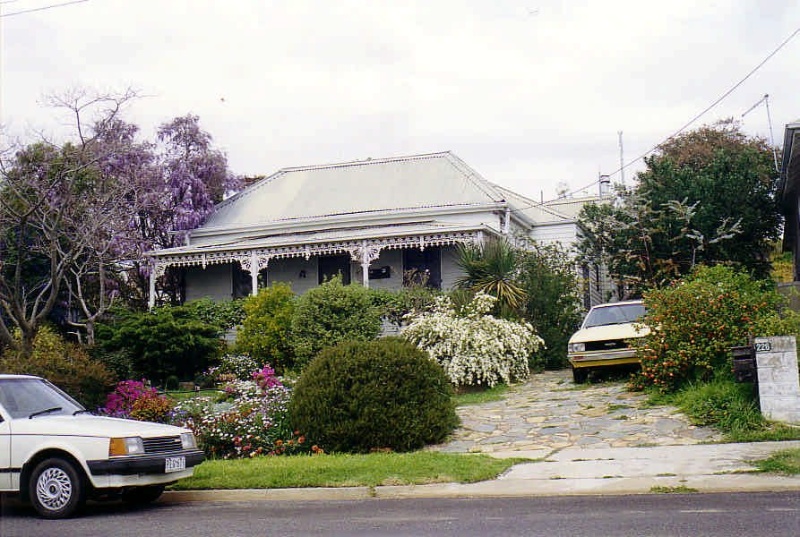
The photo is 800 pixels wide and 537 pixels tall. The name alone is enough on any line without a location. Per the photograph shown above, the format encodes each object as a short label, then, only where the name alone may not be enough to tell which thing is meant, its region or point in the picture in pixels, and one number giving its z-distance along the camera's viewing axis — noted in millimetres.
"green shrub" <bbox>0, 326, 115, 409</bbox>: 14117
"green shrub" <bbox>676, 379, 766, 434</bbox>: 11523
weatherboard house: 24406
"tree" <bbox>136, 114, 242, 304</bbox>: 29219
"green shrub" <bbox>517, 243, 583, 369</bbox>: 20625
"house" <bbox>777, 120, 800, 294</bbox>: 16641
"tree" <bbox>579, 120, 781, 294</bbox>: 22297
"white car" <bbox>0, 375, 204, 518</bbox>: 8617
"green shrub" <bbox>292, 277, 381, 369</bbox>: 19500
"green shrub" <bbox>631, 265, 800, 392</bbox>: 13656
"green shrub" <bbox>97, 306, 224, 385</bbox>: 20422
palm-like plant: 20406
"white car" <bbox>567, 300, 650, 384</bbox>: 16156
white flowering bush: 17375
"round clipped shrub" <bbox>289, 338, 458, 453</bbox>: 11883
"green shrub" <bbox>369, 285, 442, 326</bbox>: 21109
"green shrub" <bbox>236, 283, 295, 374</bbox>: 20953
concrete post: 11500
